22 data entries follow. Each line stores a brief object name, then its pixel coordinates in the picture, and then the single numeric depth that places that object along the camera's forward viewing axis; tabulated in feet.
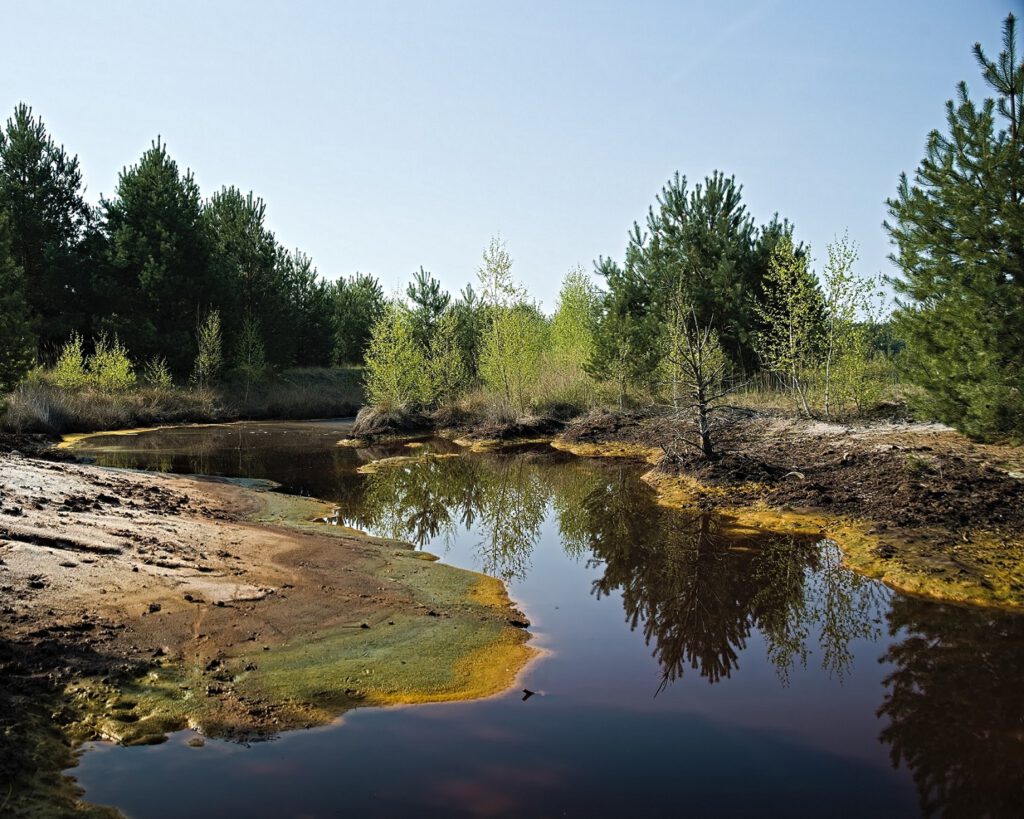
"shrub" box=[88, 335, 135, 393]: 114.42
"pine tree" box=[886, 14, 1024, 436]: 39.73
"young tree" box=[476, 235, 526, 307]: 101.09
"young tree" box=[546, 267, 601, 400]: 107.65
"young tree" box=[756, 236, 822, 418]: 75.82
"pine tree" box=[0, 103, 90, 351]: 119.85
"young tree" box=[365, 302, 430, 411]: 112.88
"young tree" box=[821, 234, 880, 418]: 71.36
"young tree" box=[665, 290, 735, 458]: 57.88
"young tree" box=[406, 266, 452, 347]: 141.79
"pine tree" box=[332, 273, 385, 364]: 184.03
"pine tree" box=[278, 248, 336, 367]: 159.94
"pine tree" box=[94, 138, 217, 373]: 127.13
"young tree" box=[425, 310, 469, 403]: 122.83
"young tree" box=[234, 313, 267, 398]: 145.48
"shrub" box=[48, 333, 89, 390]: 108.27
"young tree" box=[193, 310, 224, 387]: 134.34
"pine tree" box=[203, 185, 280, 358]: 148.87
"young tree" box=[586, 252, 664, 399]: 96.07
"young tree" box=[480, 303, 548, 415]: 102.89
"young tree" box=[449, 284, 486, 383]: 147.02
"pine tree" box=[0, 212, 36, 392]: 75.72
